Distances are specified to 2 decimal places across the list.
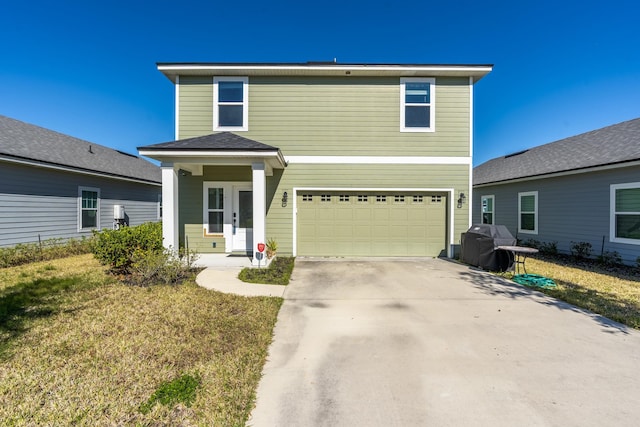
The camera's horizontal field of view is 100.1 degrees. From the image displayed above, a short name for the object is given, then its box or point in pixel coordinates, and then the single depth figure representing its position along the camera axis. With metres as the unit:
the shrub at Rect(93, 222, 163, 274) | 6.34
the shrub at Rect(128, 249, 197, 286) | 5.77
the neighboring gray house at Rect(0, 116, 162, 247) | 8.42
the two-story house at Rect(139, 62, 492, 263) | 8.75
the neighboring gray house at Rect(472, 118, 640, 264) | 7.84
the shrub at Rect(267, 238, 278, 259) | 7.73
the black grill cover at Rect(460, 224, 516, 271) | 7.18
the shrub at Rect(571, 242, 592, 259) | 8.77
